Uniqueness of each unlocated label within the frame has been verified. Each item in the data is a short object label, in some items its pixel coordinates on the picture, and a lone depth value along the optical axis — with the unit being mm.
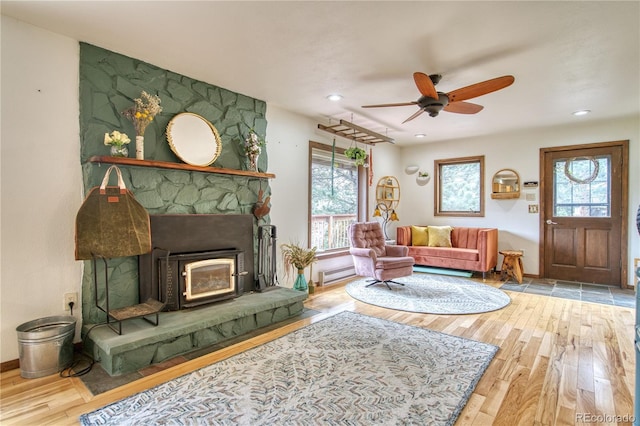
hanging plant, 5074
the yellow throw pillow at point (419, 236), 6262
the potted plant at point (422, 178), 6770
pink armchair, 4555
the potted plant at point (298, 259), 4277
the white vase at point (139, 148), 2869
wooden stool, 5266
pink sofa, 5340
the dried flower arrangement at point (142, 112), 2867
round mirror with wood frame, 3229
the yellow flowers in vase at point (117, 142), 2711
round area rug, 3869
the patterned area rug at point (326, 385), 1867
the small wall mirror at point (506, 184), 5746
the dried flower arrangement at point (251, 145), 3846
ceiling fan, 2650
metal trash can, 2285
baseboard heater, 4984
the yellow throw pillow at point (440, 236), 6035
